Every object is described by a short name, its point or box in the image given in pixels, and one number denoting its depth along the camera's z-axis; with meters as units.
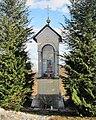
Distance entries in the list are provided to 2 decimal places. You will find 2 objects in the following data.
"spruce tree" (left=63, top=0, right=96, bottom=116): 6.73
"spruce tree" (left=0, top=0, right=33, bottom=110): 7.47
